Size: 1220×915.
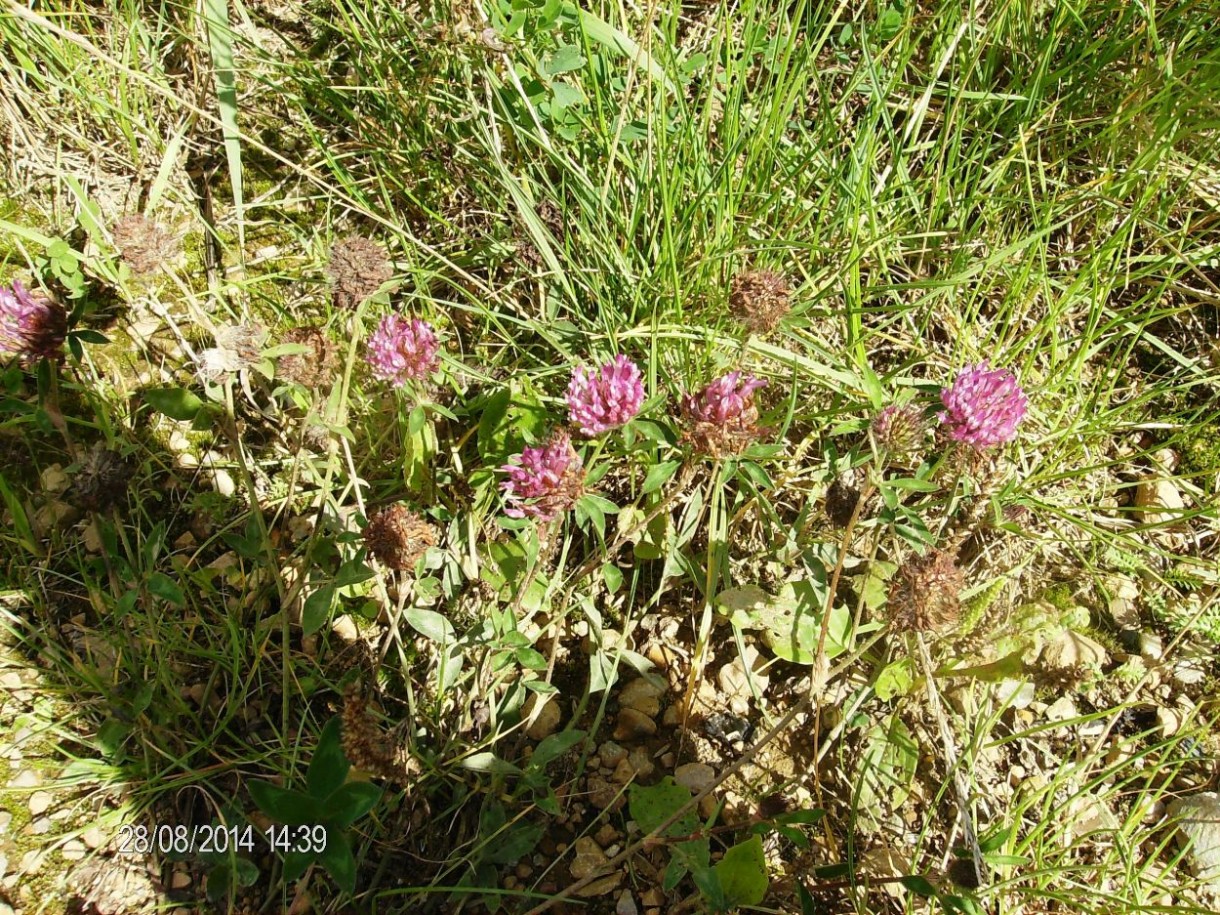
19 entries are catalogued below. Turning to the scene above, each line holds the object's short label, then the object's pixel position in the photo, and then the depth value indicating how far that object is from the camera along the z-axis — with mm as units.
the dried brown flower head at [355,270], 323
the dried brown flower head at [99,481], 310
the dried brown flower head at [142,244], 332
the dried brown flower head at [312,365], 315
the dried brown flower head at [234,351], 337
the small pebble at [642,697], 360
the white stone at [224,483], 392
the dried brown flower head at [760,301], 329
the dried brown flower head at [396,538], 311
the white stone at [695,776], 343
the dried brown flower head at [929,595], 310
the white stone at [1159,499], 414
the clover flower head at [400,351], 312
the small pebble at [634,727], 354
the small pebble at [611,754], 349
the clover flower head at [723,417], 305
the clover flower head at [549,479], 298
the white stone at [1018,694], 371
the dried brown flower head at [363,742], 293
